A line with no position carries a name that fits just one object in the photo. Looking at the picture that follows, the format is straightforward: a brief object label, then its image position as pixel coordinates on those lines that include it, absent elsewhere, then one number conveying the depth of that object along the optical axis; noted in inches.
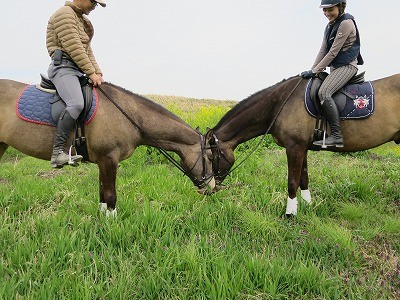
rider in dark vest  185.0
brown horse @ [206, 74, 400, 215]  190.2
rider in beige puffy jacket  155.3
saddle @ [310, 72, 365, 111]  188.7
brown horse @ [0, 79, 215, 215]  162.6
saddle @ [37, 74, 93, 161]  159.3
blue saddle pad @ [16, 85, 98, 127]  160.2
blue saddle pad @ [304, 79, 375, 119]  188.5
